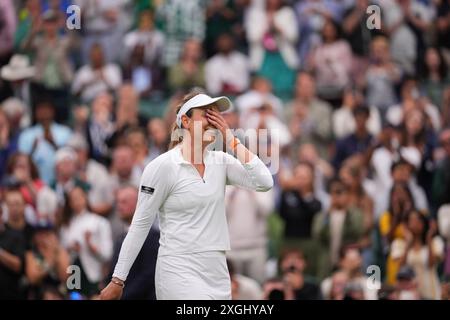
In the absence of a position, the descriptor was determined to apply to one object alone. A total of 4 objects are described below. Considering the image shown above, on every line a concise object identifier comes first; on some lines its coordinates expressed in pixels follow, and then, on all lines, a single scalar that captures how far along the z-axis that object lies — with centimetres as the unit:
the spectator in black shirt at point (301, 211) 1300
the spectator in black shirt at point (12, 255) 1166
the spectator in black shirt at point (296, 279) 1140
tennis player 731
